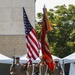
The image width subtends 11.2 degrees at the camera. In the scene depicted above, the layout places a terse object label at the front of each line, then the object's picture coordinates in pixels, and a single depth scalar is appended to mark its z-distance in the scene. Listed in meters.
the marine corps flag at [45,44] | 13.60
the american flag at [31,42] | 15.27
